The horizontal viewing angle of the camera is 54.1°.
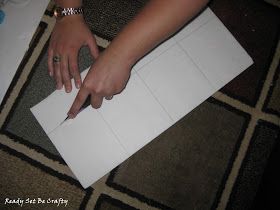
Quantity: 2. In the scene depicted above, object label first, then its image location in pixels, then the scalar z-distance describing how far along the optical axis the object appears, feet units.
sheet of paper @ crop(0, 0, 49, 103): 2.03
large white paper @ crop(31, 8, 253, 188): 1.98
